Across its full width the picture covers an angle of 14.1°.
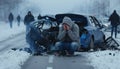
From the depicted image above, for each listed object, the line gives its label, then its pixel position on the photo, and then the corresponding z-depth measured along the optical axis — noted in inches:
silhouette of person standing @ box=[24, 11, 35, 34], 1530.5
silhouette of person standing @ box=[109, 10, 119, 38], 1300.4
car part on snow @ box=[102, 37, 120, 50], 830.5
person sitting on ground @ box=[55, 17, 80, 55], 678.5
